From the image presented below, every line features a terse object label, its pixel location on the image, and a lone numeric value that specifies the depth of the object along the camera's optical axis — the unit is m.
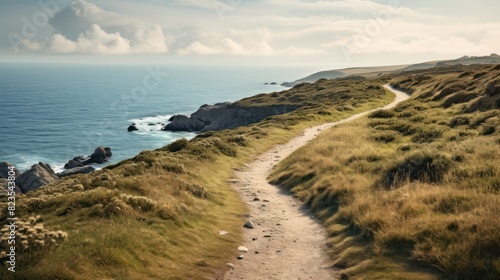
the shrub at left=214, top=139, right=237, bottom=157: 30.22
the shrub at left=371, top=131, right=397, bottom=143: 28.62
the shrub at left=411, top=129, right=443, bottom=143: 26.15
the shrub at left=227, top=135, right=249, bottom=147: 34.41
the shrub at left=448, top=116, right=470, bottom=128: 29.47
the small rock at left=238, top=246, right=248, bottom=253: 12.51
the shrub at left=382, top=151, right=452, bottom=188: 15.43
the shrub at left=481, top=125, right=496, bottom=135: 24.62
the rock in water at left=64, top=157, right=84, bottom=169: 74.05
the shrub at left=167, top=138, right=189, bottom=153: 30.31
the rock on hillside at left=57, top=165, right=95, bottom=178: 66.25
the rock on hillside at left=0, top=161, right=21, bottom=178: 61.43
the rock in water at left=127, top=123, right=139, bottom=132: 115.37
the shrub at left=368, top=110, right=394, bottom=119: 41.89
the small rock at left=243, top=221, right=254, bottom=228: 15.04
